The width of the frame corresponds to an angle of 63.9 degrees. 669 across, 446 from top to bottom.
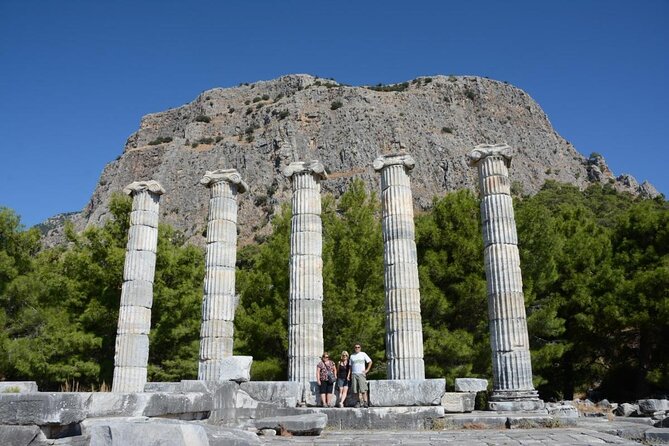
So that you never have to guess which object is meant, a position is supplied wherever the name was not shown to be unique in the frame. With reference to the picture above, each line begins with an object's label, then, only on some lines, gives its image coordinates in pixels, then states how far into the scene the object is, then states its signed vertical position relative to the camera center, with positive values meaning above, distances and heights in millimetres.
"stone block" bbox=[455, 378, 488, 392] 14298 -680
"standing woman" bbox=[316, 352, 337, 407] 13562 -471
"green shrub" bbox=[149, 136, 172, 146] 109031 +43801
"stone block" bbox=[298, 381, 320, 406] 14180 -883
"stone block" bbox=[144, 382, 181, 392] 11738 -577
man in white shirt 12750 -388
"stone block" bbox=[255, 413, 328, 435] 9977 -1166
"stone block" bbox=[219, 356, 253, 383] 11859 -178
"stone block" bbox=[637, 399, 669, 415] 15146 -1349
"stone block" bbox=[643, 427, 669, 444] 8414 -1229
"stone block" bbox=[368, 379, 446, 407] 12227 -758
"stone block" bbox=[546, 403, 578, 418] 13250 -1402
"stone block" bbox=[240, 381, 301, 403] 12062 -662
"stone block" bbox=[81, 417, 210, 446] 4828 -640
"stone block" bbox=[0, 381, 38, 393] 10893 -477
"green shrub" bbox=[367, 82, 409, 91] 107375 +53612
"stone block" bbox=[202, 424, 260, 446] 6245 -898
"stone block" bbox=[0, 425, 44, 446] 6434 -842
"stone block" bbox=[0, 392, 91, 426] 6590 -553
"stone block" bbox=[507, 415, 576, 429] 12188 -1429
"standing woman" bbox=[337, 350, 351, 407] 13297 -430
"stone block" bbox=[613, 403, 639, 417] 15992 -1554
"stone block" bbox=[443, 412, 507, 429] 12031 -1403
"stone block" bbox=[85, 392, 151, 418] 7551 -591
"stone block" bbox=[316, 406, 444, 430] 11852 -1272
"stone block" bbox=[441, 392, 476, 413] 13930 -1095
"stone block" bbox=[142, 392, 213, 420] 8117 -686
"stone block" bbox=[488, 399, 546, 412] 14392 -1258
